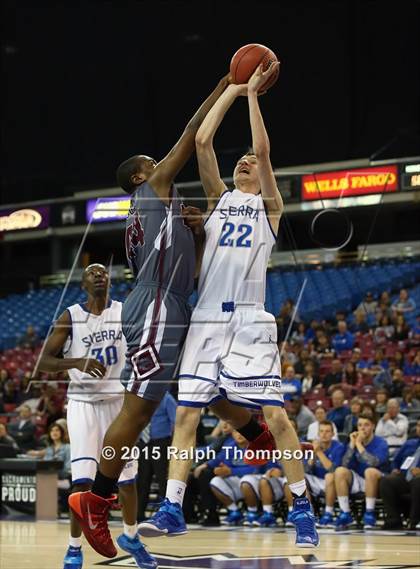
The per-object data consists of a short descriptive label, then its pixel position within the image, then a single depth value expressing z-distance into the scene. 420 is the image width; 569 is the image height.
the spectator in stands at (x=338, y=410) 10.75
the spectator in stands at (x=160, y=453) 10.47
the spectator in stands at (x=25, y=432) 12.88
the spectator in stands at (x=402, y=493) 9.66
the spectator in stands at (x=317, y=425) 10.30
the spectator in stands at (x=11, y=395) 14.11
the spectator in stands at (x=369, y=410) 10.12
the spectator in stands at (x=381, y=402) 10.70
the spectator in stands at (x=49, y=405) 12.71
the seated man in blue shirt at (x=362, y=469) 9.88
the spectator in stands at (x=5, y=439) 12.68
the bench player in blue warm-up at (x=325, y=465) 10.02
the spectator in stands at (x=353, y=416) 10.44
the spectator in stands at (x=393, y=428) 10.35
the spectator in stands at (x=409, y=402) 10.79
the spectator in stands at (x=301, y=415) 10.70
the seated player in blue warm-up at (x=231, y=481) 10.55
